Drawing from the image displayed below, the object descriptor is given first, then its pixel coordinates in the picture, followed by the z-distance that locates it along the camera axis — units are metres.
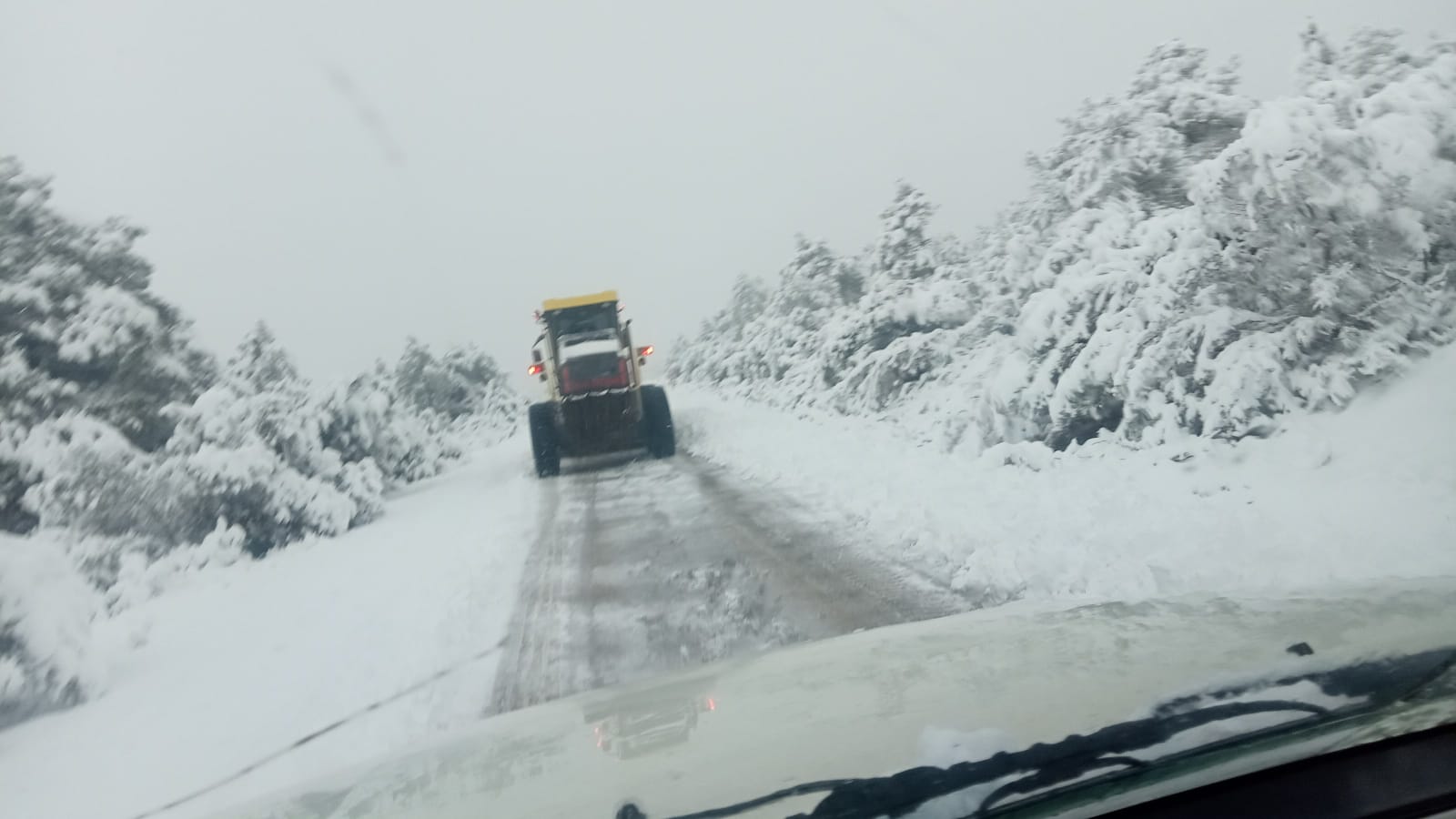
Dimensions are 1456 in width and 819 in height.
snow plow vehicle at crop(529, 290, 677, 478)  15.87
